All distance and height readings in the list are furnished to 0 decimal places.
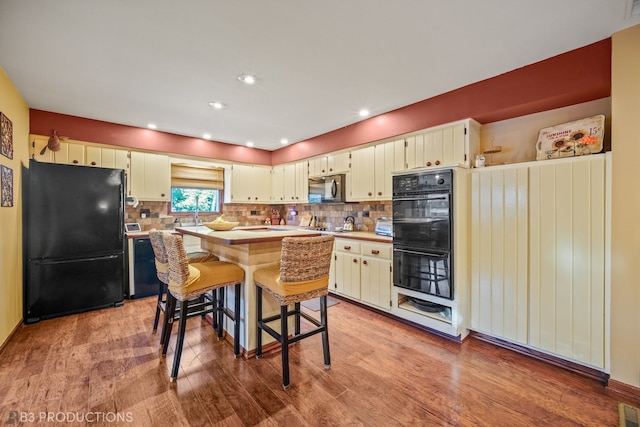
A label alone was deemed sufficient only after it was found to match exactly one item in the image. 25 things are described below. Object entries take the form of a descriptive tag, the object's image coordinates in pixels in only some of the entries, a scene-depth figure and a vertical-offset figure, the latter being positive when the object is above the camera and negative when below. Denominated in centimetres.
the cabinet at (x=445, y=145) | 275 +75
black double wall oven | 258 -20
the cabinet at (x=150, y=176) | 401 +55
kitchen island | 223 -43
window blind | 467 +65
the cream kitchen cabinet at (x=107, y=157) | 367 +77
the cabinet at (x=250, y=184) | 511 +57
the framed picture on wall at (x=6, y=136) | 236 +69
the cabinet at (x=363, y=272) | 312 -75
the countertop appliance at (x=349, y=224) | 418 -18
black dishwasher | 371 -83
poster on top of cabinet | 212 +63
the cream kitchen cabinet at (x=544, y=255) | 200 -35
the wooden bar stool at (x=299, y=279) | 185 -50
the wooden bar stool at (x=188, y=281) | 193 -54
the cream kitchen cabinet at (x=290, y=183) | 486 +56
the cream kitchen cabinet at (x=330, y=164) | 406 +78
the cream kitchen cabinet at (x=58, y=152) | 331 +76
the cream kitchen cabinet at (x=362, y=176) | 369 +53
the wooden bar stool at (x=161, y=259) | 231 -46
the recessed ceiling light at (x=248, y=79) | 250 +128
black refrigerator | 292 -32
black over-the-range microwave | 408 +38
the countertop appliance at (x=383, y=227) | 355 -19
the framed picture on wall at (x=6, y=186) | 236 +23
